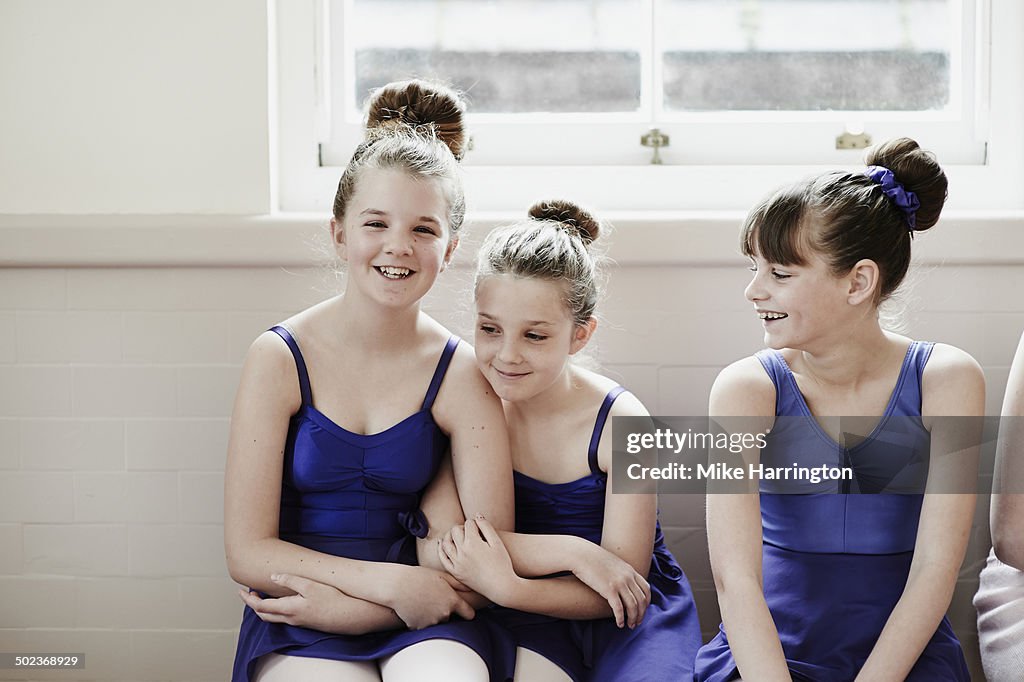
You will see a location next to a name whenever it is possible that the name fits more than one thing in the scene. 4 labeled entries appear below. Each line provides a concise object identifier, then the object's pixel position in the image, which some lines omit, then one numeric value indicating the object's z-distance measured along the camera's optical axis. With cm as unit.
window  372
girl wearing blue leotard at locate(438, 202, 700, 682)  330
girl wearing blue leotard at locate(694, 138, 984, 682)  325
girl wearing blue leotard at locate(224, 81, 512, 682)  327
